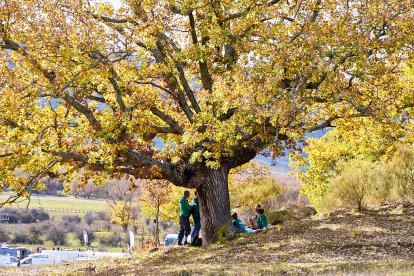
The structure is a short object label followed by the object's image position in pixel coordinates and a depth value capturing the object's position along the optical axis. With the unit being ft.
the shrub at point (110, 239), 384.06
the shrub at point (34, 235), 386.73
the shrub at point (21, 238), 385.87
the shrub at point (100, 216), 508.12
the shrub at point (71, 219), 487.53
